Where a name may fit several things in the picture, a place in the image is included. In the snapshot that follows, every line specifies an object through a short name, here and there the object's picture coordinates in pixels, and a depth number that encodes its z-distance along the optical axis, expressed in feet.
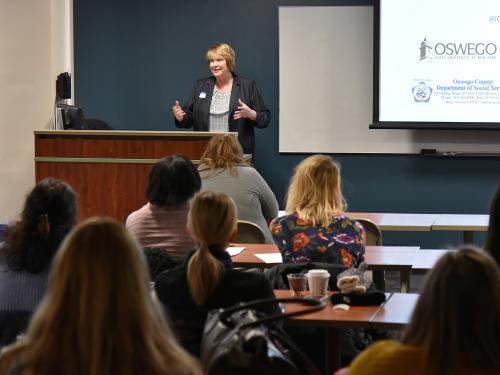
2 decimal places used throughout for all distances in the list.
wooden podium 32.80
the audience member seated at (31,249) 15.22
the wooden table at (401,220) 28.67
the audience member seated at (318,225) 20.13
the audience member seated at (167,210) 21.41
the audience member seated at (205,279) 15.55
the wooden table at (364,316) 15.80
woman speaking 38.31
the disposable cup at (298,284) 17.53
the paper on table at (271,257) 22.07
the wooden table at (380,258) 21.49
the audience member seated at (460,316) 9.73
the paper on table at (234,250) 22.98
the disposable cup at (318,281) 17.28
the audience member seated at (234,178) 27.93
